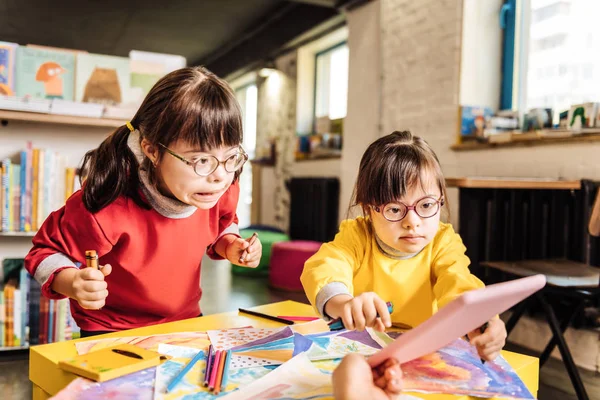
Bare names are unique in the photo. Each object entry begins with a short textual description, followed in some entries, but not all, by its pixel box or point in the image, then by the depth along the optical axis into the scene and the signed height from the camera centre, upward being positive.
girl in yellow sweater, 0.91 -0.13
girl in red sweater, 0.93 -0.08
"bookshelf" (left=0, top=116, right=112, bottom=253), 2.49 +0.18
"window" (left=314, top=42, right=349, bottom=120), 5.52 +1.11
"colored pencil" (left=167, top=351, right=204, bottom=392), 0.66 -0.26
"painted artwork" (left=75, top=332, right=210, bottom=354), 0.82 -0.27
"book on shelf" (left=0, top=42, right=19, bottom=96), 2.40 +0.48
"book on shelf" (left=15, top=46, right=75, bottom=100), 2.45 +0.47
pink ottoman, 4.05 -0.66
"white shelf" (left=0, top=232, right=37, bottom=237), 2.42 -0.29
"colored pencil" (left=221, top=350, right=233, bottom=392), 0.67 -0.26
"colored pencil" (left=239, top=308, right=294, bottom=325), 1.00 -0.27
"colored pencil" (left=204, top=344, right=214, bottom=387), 0.68 -0.26
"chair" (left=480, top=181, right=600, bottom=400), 1.79 -0.33
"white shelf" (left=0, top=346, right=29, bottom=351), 2.43 -0.84
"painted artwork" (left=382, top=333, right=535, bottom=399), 0.68 -0.27
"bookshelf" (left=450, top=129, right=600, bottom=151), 2.48 +0.25
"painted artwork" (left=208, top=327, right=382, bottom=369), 0.78 -0.27
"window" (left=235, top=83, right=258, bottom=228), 7.85 +0.69
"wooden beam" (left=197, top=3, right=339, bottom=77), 5.39 +1.76
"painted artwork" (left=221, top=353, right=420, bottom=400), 0.64 -0.27
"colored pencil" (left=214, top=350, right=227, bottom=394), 0.65 -0.26
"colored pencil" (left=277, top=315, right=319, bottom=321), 1.02 -0.27
